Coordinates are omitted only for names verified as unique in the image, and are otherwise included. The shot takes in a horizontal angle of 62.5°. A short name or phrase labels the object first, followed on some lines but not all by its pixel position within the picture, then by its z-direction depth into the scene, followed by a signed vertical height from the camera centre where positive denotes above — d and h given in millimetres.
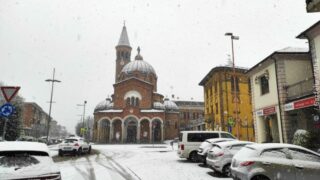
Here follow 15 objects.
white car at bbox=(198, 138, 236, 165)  13543 -745
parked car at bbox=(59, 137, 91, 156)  21406 -995
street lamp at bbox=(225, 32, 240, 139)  22312 +8292
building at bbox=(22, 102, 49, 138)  76719 +4678
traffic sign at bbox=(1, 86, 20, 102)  9281 +1482
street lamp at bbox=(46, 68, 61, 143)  34219 +6928
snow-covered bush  14250 -284
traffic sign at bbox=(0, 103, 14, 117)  9398 +851
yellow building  33312 +4335
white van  16484 -513
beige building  17859 +3052
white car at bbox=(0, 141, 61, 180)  4723 -539
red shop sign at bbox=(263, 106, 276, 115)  18928 +1691
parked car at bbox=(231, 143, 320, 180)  7027 -807
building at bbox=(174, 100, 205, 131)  83875 +7322
